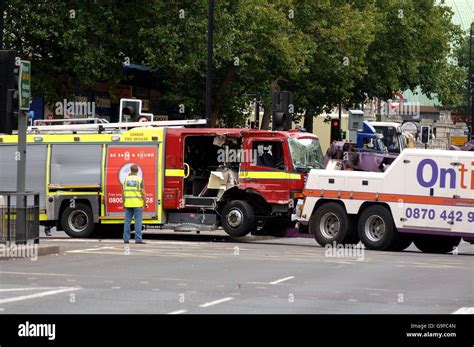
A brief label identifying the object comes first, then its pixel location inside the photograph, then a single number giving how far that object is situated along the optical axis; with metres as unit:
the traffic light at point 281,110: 33.09
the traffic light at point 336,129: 53.59
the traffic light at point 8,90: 21.48
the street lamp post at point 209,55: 35.72
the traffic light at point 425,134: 61.25
